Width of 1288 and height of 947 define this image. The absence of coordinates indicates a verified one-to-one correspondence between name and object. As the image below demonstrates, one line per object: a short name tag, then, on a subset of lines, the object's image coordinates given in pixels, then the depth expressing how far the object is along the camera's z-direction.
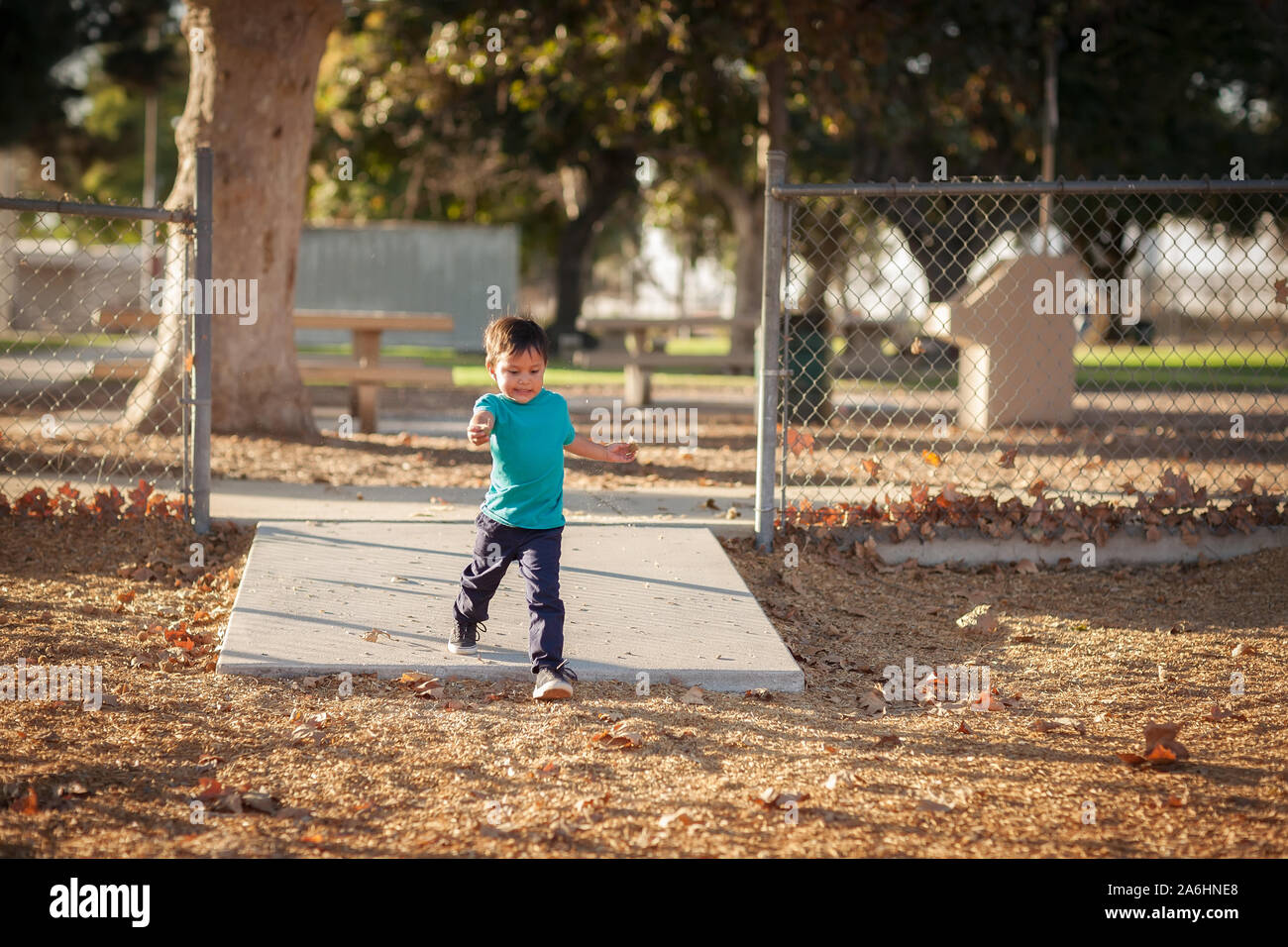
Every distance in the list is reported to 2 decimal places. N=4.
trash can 12.03
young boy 4.58
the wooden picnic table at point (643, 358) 13.76
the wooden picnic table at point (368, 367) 10.98
